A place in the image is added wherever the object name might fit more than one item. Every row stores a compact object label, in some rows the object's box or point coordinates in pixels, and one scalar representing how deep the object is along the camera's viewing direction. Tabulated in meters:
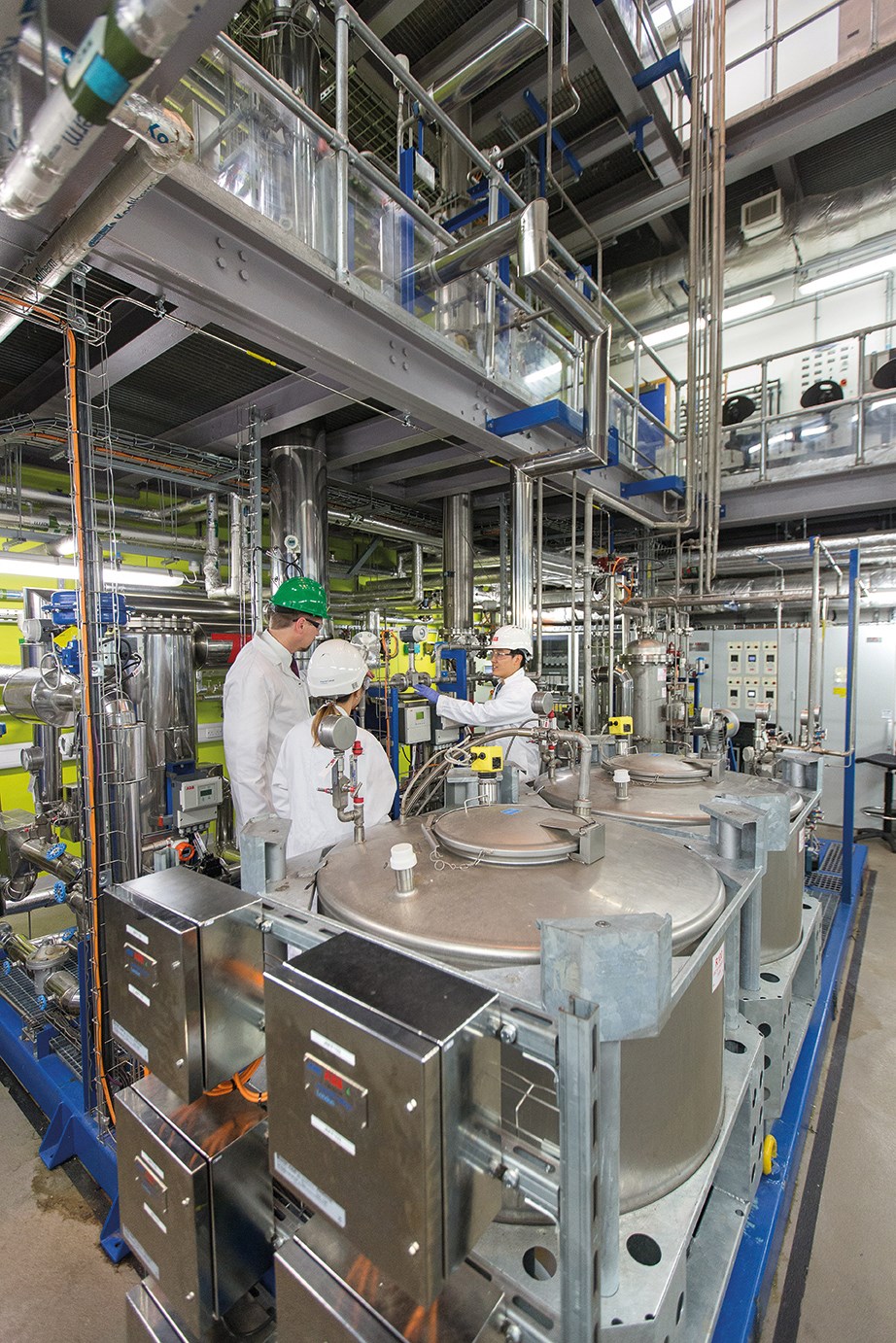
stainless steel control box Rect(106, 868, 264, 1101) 1.04
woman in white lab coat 1.84
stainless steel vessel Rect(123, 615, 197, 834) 3.57
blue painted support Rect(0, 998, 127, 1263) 1.78
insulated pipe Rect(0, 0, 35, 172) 1.08
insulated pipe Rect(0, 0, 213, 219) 0.76
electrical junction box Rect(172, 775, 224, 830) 3.58
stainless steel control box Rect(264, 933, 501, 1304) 0.66
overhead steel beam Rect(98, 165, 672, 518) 1.67
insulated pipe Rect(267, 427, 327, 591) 3.36
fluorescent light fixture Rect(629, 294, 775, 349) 6.77
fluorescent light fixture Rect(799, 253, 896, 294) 5.98
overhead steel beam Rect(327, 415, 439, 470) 3.34
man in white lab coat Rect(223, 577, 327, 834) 2.41
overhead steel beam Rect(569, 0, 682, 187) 3.38
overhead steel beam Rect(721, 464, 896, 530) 4.40
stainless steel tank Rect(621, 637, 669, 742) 5.15
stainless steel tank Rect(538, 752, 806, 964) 1.77
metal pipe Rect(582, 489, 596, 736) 3.43
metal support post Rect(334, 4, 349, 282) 1.95
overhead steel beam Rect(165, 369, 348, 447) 2.91
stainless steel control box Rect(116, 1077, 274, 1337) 1.06
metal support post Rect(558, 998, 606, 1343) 0.66
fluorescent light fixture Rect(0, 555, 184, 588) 3.33
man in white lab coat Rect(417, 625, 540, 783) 3.23
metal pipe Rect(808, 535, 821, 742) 3.95
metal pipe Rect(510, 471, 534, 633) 3.66
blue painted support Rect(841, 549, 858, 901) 3.84
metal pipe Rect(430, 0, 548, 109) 2.48
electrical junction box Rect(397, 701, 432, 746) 3.81
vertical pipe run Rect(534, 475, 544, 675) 3.55
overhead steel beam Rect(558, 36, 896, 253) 3.69
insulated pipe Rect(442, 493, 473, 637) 4.59
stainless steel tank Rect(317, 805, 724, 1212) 0.95
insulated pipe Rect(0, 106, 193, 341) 1.07
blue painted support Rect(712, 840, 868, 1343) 1.09
